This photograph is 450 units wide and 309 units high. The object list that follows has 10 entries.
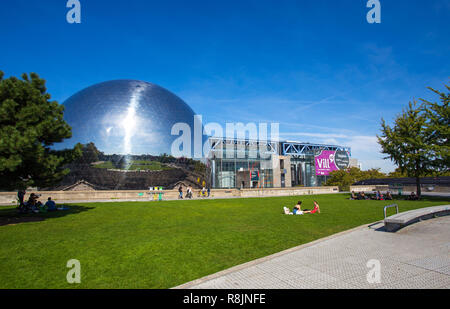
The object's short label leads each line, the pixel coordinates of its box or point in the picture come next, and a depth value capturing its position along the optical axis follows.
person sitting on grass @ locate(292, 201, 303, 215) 12.98
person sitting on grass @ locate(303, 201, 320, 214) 13.60
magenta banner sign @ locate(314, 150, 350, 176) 64.81
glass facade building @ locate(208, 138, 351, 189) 60.75
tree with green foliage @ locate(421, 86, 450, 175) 21.06
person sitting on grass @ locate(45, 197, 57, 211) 15.24
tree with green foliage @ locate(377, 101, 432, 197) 22.96
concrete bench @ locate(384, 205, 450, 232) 8.36
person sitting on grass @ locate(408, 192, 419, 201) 21.81
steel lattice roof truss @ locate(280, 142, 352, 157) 75.75
